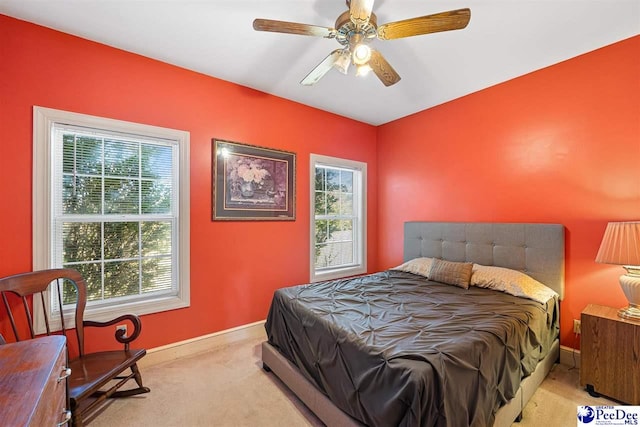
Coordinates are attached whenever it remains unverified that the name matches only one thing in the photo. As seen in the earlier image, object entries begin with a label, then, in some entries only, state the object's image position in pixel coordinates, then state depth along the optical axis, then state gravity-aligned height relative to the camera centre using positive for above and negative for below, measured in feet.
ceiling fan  4.90 +3.56
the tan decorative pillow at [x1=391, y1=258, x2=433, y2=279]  10.08 -2.01
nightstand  6.10 -3.32
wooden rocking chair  5.37 -3.23
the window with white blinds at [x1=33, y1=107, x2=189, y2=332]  6.86 +0.16
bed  4.19 -2.41
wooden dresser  2.54 -1.78
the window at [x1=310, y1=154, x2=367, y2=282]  12.10 -0.17
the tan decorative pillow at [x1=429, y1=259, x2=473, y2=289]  8.77 -1.96
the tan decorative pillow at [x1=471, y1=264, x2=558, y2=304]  7.57 -2.05
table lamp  6.16 -0.97
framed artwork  9.38 +1.17
